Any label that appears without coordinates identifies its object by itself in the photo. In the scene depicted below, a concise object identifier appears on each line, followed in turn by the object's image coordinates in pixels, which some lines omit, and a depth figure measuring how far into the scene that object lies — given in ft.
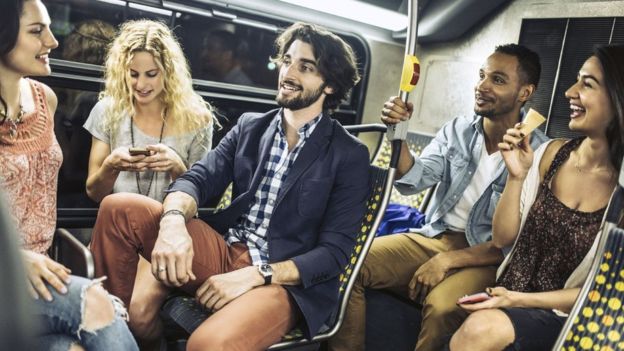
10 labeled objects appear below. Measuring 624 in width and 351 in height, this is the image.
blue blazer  7.36
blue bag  11.28
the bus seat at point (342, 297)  7.06
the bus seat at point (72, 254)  6.03
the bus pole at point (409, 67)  7.53
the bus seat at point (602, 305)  6.47
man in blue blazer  6.89
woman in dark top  7.12
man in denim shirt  9.32
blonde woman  9.48
